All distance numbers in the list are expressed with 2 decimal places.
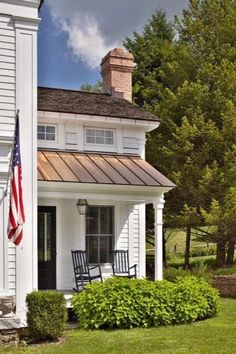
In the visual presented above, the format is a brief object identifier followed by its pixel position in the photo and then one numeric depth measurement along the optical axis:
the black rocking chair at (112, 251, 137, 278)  13.51
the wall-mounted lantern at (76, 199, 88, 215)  13.23
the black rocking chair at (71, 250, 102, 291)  12.37
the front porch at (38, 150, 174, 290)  12.13
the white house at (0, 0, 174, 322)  10.17
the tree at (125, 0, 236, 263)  17.77
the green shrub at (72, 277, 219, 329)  9.81
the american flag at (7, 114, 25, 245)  9.07
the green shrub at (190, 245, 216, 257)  26.75
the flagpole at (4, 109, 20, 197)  9.48
